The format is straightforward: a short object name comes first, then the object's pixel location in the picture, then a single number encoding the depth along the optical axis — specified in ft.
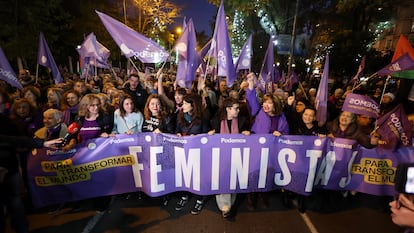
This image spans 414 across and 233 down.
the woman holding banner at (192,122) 14.25
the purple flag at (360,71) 27.49
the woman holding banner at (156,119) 14.56
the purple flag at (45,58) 24.93
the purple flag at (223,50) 18.01
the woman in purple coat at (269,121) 14.78
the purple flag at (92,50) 28.48
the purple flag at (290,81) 36.32
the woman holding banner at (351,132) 13.80
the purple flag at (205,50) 24.17
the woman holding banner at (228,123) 13.98
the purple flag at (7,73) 16.47
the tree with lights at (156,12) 89.10
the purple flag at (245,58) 25.91
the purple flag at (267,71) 26.09
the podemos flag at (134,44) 16.69
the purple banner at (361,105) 14.11
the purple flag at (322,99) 17.56
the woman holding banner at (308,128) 14.71
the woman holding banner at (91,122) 13.97
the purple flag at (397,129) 13.99
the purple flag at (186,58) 18.76
